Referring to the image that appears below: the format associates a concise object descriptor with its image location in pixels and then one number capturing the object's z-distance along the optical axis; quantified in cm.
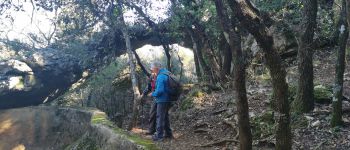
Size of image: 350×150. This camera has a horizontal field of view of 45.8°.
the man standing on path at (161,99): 841
